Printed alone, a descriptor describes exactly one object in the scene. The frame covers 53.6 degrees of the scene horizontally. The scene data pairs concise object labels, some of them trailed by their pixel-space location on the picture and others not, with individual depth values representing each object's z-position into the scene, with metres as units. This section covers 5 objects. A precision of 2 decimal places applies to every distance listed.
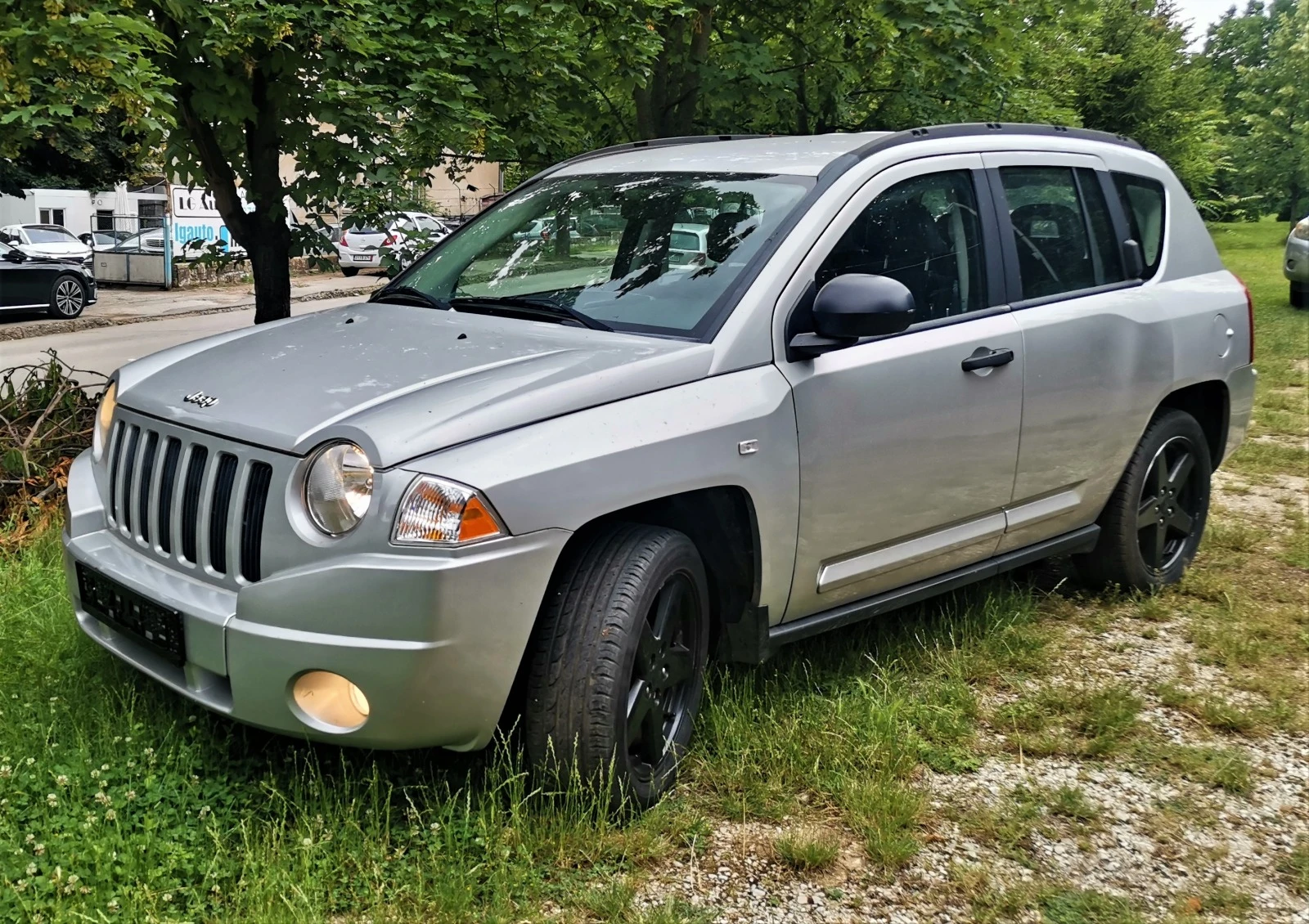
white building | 36.03
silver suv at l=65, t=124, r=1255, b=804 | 3.04
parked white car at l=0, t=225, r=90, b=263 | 26.02
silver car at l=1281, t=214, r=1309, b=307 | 16.86
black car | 20.05
